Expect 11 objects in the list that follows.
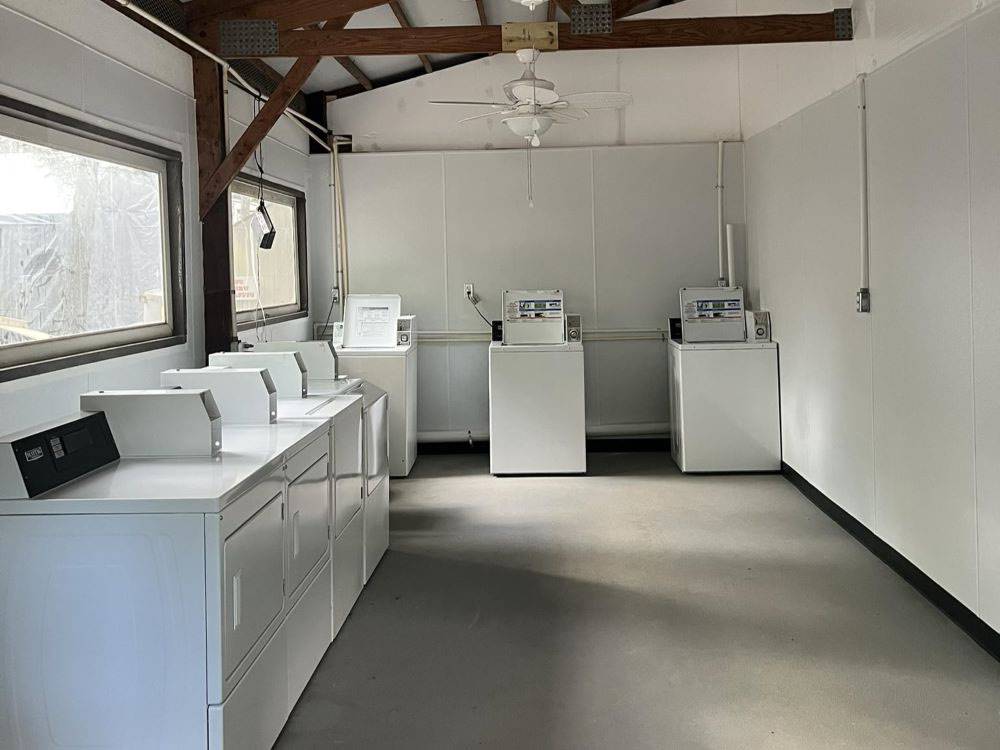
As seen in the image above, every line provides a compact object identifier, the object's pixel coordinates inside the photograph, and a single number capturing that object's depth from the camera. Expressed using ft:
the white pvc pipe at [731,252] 23.04
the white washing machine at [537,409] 20.93
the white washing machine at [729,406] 20.75
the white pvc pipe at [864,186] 14.64
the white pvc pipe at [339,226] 24.13
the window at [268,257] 19.29
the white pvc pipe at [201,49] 12.75
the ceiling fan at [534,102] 16.99
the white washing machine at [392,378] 21.39
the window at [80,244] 10.77
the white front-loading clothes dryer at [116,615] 7.35
